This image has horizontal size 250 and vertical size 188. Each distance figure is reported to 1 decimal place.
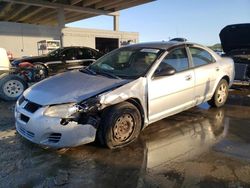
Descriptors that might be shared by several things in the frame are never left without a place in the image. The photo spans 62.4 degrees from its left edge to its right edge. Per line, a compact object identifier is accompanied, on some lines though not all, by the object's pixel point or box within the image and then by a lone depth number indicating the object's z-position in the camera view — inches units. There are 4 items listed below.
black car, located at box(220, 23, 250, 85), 243.7
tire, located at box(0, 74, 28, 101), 224.1
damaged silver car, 110.7
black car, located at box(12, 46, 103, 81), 357.6
